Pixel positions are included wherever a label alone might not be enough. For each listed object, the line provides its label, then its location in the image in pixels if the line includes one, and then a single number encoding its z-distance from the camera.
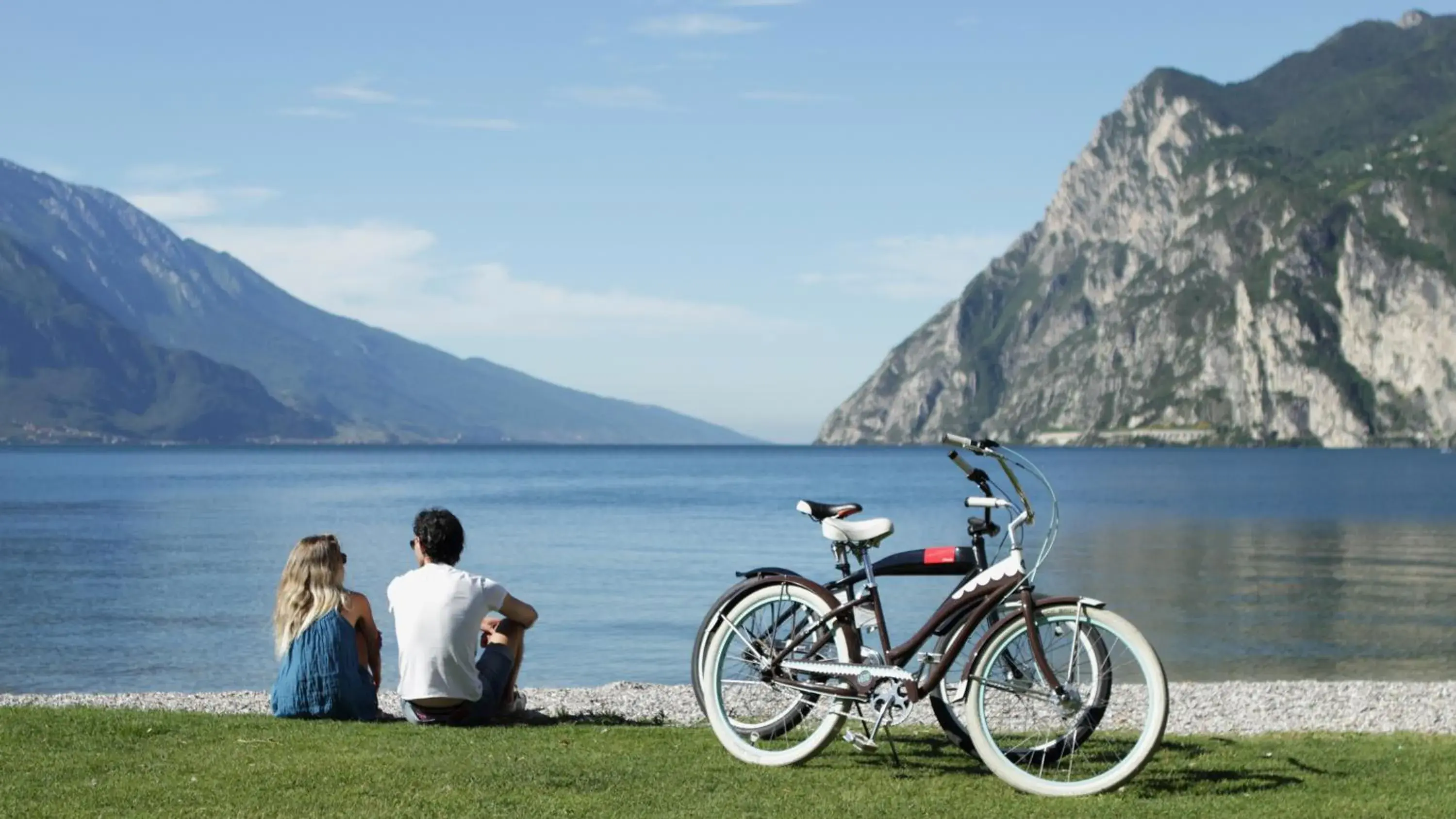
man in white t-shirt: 11.75
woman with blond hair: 11.98
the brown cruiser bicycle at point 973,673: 9.57
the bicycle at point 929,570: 9.94
